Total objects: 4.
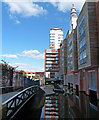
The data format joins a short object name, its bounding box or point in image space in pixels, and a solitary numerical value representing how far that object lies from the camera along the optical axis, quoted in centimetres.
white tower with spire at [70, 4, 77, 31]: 3701
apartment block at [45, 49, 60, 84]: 7352
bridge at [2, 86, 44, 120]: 563
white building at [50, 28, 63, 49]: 11081
